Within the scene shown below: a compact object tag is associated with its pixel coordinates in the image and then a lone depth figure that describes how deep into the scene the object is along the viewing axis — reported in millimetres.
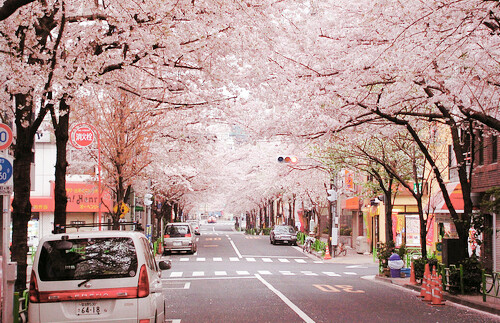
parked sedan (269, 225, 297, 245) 51594
